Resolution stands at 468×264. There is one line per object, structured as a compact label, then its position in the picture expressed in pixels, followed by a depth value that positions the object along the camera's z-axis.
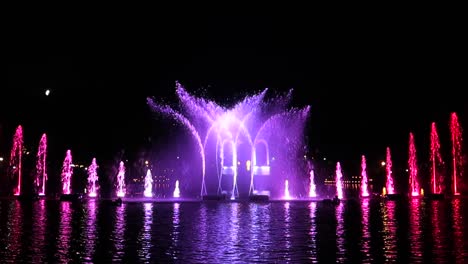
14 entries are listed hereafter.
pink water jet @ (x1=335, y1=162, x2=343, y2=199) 66.78
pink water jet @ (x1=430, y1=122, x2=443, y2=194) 69.34
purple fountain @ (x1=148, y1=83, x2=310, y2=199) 55.78
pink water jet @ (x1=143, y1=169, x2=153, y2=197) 61.32
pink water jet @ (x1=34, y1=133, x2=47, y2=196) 62.80
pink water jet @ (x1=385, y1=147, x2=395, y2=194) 73.52
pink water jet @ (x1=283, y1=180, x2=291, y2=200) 60.16
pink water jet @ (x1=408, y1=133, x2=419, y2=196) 66.94
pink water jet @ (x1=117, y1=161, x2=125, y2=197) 74.62
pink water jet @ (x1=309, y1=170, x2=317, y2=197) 61.50
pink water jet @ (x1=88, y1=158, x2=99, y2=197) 72.05
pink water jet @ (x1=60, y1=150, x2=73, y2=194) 64.42
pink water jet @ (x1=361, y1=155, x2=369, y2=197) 59.72
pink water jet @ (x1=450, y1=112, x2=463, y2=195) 66.25
